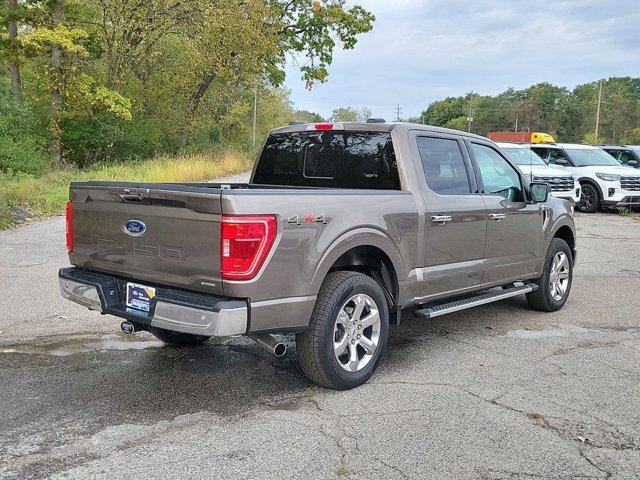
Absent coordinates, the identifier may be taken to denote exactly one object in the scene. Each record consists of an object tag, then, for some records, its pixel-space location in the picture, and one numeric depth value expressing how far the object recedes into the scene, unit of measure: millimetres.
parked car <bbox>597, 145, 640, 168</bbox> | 19575
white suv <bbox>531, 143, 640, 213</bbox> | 17500
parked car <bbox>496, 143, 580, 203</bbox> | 17359
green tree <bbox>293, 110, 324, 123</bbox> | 101775
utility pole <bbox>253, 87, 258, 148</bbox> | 56456
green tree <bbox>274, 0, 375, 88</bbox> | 34125
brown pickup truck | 3811
